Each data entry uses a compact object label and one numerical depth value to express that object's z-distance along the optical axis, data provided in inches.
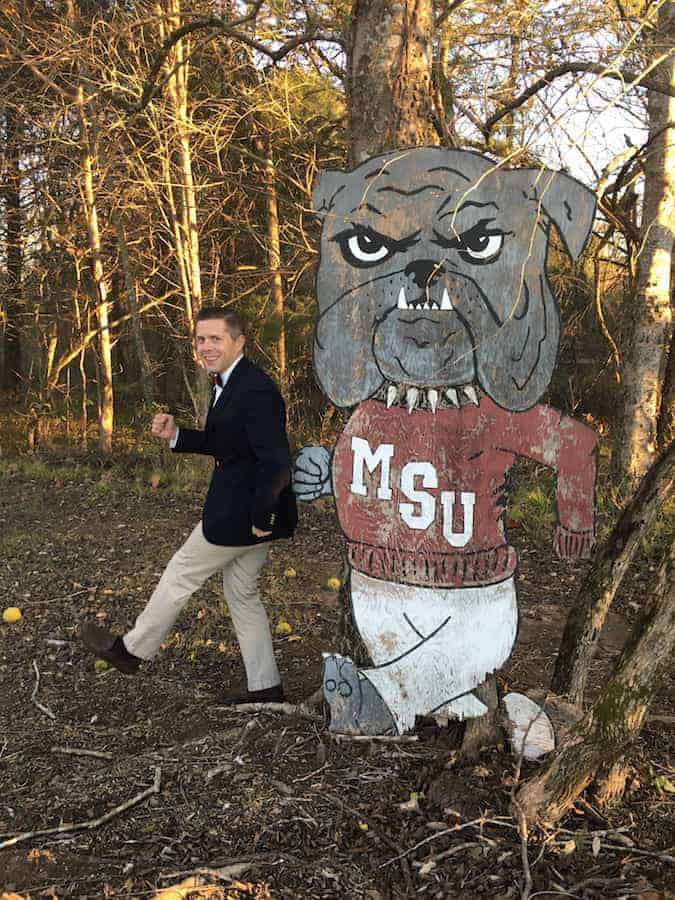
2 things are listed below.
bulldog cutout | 109.9
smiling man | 119.4
